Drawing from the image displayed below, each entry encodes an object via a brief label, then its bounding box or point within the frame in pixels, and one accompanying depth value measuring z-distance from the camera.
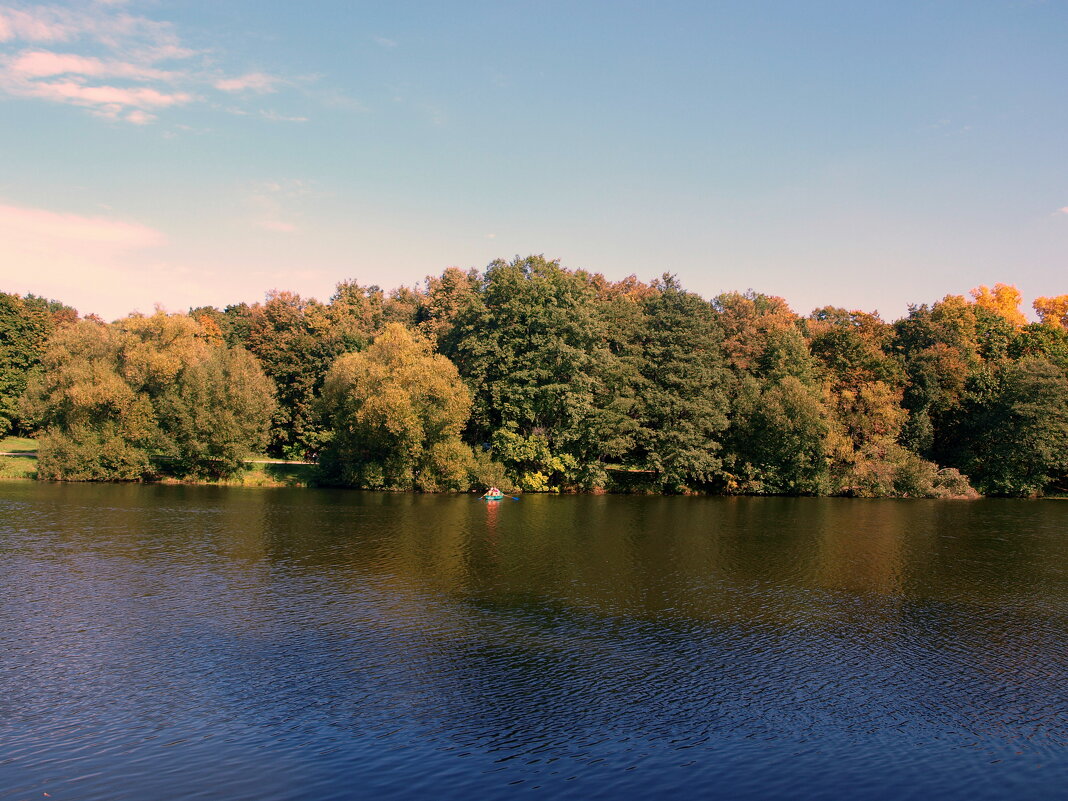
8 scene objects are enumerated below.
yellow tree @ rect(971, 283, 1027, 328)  101.25
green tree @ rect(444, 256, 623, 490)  68.12
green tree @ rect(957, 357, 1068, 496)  71.06
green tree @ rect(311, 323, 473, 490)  64.94
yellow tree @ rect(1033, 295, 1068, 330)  100.38
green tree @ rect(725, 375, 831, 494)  69.06
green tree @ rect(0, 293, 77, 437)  83.69
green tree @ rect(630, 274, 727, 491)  69.56
